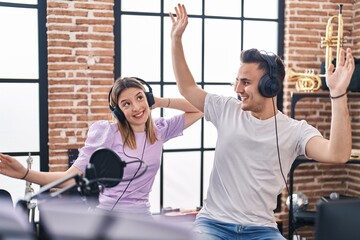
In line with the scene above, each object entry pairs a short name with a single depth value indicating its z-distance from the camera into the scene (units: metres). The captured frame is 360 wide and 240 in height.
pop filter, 1.20
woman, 2.23
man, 1.99
